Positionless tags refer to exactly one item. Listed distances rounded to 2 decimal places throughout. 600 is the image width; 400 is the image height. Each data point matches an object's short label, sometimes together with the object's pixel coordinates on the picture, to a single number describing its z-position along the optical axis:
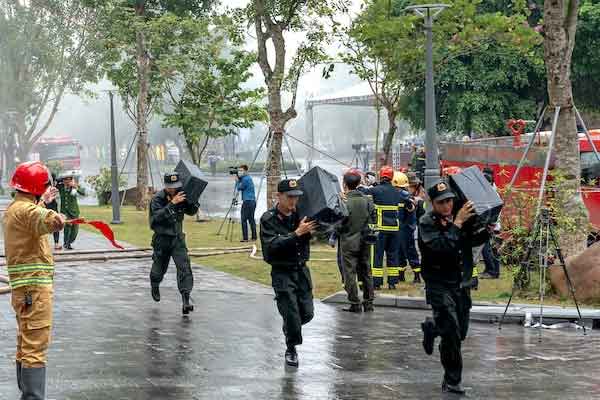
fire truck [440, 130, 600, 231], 17.75
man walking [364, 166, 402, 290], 14.41
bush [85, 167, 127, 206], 36.88
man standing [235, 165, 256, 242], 21.81
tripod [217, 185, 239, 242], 22.96
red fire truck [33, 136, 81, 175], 74.69
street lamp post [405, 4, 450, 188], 15.67
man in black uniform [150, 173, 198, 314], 12.09
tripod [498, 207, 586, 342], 12.05
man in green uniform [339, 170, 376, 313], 13.04
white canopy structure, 42.03
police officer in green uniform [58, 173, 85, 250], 19.67
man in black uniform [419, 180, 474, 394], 8.01
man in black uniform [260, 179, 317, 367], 9.06
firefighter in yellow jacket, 6.93
